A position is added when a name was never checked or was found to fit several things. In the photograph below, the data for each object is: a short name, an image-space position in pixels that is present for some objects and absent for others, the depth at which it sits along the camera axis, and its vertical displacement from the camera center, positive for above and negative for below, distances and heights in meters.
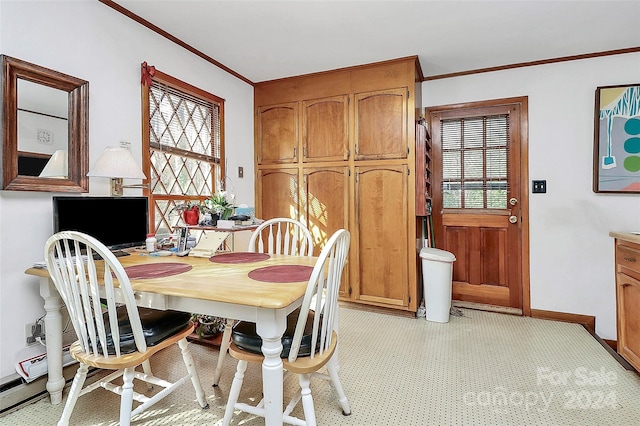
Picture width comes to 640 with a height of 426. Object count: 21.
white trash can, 2.93 -0.63
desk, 2.11 -0.10
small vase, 2.25 -0.02
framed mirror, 1.69 +0.48
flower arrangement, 2.25 +0.00
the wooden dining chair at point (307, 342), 1.28 -0.55
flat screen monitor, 1.75 -0.02
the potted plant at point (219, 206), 2.22 +0.05
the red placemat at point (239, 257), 1.88 -0.26
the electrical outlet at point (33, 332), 1.80 -0.66
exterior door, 3.21 +0.17
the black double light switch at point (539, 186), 3.09 +0.25
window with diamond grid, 2.54 +0.59
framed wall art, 2.78 +0.63
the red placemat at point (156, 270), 1.50 -0.28
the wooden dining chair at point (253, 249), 1.87 -0.25
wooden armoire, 3.04 +0.50
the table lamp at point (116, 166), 1.88 +0.29
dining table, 1.21 -0.31
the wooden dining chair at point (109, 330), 1.28 -0.52
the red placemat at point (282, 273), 1.46 -0.29
